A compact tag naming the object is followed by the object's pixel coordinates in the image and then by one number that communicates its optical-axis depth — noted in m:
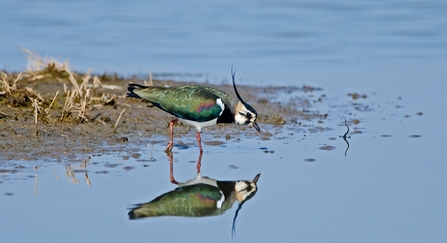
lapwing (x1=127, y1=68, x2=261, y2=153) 17.55
